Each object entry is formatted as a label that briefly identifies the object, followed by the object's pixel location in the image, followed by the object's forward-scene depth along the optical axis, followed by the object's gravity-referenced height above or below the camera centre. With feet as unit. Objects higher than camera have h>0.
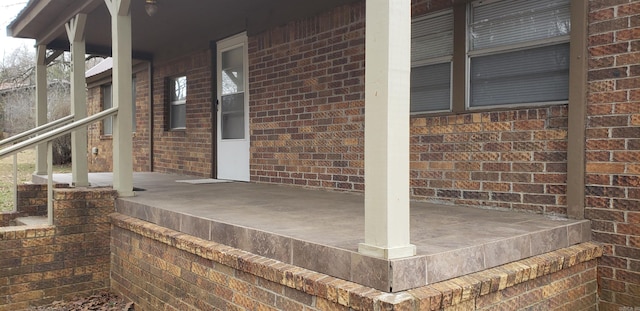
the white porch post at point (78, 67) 19.81 +3.12
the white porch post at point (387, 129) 7.51 +0.27
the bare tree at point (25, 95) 67.25 +7.79
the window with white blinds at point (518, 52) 12.16 +2.46
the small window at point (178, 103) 28.43 +2.49
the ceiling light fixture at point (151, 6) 19.05 +5.35
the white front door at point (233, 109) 23.00 +1.76
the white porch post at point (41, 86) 25.58 +3.06
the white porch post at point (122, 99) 16.52 +1.56
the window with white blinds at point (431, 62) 14.65 +2.54
